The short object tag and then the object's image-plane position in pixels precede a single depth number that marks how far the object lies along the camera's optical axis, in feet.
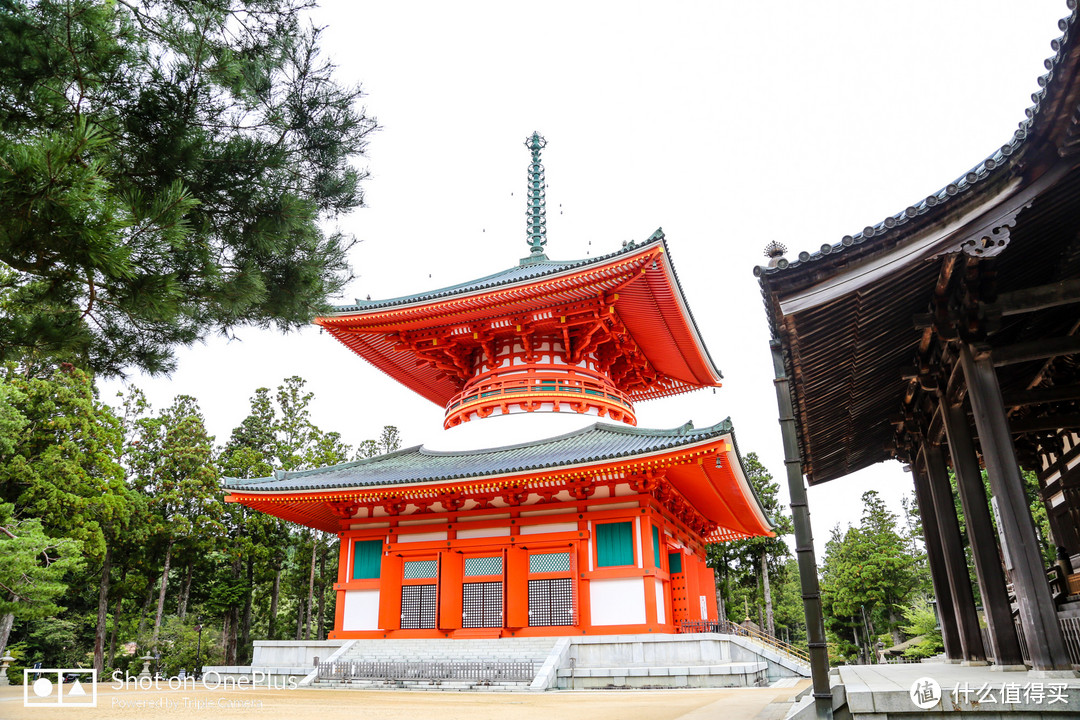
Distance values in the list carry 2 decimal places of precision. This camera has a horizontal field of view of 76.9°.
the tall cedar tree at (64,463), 75.15
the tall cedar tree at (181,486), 92.43
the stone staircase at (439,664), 42.32
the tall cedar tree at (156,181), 13.44
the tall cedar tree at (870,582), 108.47
